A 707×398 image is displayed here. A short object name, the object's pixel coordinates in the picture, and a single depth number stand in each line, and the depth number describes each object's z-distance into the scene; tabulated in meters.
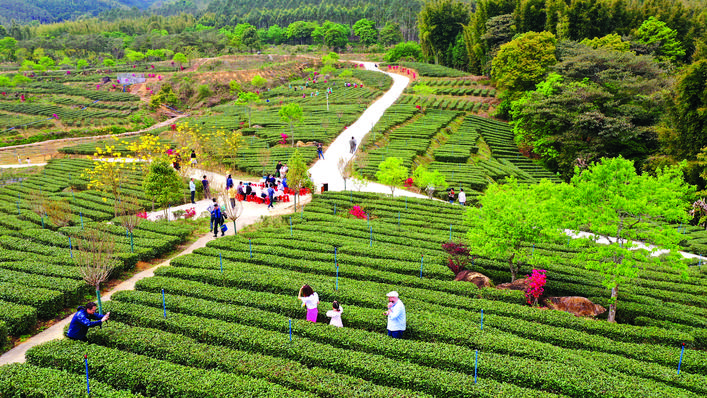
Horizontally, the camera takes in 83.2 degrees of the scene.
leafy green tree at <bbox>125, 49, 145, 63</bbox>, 122.00
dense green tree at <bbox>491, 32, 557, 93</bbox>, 58.57
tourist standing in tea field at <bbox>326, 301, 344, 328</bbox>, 13.71
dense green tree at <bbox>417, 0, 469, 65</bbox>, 104.31
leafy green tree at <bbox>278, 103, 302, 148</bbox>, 50.78
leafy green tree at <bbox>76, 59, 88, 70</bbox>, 120.75
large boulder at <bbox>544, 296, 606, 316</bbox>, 16.47
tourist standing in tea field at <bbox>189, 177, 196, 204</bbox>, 30.83
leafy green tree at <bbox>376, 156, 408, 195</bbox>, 31.75
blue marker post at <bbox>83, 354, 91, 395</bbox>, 10.30
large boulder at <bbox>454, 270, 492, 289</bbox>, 18.33
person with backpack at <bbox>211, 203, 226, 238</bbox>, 24.03
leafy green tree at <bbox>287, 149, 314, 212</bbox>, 30.42
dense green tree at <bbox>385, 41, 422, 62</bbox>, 110.56
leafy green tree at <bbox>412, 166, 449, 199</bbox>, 32.84
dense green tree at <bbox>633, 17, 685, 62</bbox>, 59.47
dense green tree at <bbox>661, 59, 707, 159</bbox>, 32.84
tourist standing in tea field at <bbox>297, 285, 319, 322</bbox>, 13.96
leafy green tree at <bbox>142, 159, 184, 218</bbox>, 26.41
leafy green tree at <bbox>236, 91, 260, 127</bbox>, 72.31
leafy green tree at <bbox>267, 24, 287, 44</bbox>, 162.88
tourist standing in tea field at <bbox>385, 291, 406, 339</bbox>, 13.04
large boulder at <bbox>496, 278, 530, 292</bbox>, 17.84
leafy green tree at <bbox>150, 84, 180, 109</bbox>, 88.44
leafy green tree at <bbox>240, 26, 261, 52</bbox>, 145.00
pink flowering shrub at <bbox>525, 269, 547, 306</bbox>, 16.47
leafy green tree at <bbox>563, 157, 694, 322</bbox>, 15.16
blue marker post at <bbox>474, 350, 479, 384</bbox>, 11.36
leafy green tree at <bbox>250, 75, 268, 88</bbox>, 88.94
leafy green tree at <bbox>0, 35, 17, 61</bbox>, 135.25
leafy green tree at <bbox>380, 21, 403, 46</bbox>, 144.00
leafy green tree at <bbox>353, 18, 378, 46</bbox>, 147.38
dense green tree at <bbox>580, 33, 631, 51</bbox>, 56.12
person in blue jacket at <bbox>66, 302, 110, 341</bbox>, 12.28
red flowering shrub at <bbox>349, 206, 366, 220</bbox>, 28.73
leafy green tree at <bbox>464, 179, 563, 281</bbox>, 17.03
